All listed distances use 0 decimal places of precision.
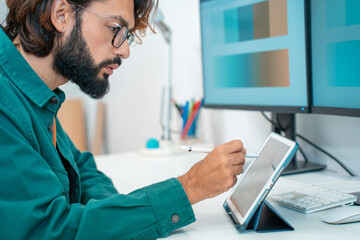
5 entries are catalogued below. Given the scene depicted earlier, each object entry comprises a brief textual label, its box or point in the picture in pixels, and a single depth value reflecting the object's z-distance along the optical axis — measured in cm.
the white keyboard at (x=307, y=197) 80
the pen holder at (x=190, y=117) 157
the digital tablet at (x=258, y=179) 69
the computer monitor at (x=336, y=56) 88
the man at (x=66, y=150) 66
